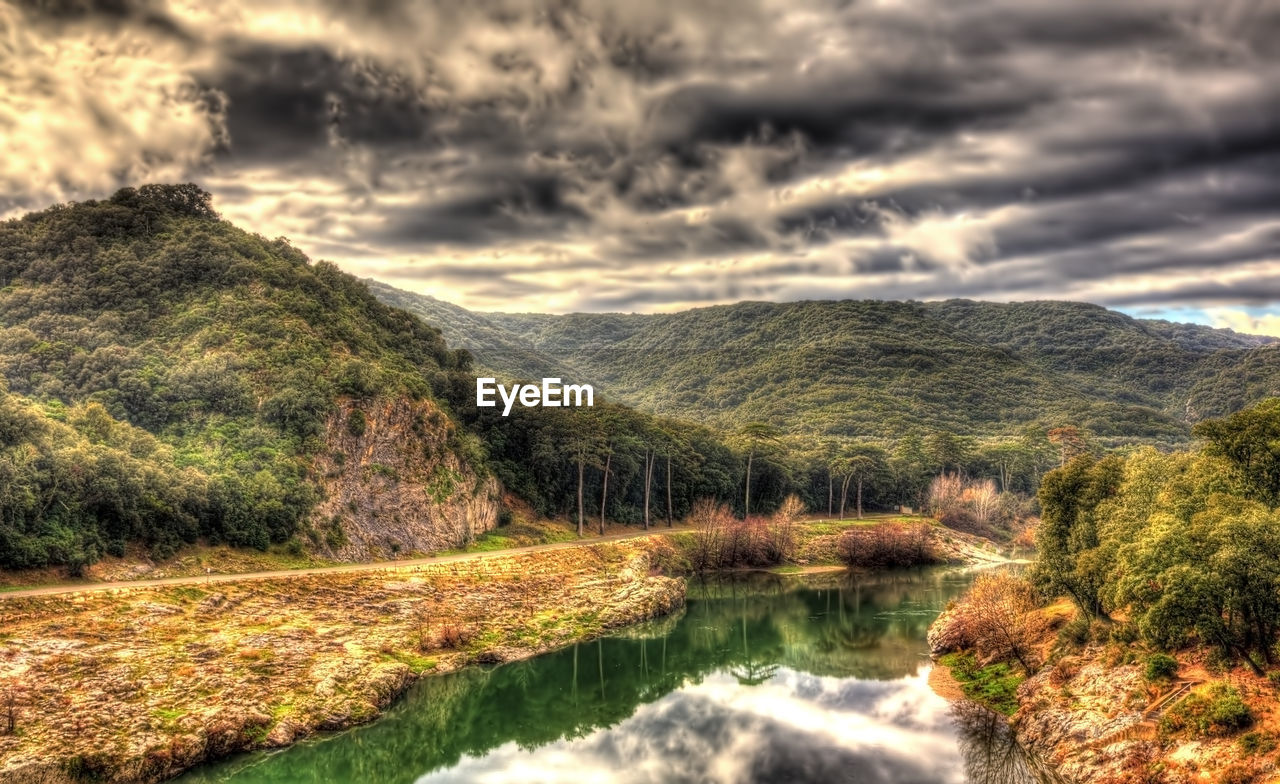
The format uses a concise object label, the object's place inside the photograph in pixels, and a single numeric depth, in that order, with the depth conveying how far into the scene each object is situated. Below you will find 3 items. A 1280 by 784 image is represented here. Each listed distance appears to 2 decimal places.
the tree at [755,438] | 122.57
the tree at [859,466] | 125.91
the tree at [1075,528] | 43.78
